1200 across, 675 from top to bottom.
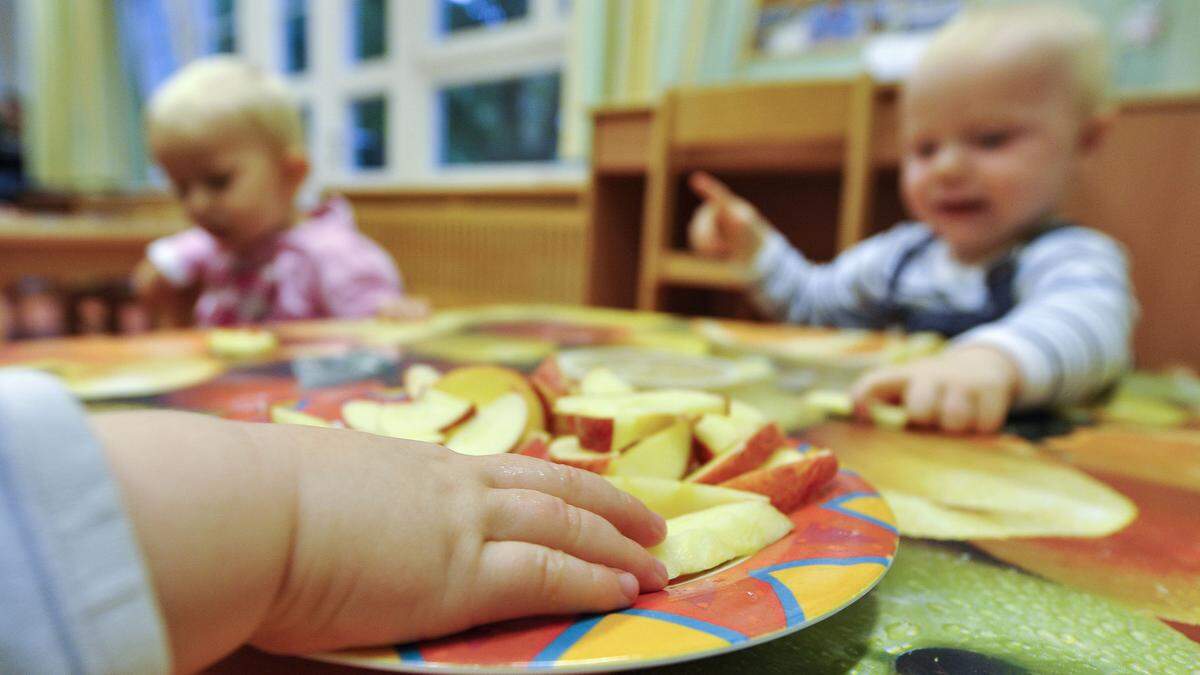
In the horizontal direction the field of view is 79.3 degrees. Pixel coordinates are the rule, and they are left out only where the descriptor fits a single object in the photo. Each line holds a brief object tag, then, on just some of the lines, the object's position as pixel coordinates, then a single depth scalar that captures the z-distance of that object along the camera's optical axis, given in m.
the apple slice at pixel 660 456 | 0.35
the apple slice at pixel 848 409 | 0.59
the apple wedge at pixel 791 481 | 0.34
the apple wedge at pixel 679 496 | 0.32
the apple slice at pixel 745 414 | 0.40
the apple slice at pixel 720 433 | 0.37
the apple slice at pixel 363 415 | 0.38
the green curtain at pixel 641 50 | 2.15
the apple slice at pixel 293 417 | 0.37
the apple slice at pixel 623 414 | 0.37
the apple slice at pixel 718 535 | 0.28
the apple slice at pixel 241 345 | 0.74
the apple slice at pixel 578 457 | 0.33
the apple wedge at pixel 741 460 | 0.35
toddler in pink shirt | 1.33
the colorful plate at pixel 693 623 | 0.21
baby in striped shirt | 0.65
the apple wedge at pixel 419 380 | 0.45
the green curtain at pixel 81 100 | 4.99
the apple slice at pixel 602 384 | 0.47
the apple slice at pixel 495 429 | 0.35
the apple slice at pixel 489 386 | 0.41
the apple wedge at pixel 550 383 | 0.42
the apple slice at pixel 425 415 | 0.37
